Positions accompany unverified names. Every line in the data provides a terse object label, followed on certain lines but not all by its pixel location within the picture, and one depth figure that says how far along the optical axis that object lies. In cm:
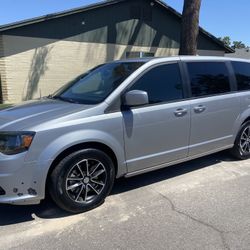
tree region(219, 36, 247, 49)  9394
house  1397
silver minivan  370
